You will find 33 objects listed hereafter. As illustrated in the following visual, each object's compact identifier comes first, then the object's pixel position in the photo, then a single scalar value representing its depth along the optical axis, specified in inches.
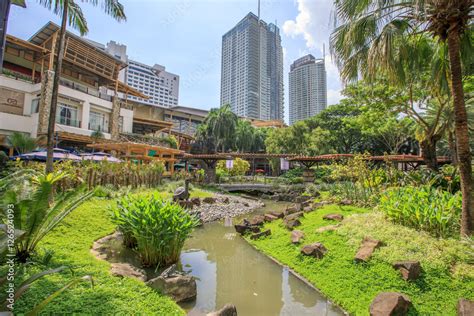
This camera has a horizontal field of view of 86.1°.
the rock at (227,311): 129.0
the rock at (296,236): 253.4
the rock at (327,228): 260.8
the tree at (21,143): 628.7
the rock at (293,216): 331.9
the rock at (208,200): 537.3
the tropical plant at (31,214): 149.5
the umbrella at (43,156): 513.0
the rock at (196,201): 495.0
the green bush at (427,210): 206.1
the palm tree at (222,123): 1221.7
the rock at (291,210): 390.7
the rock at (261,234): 300.7
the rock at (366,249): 191.8
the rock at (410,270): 162.6
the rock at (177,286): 152.8
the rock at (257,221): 345.7
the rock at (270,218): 362.3
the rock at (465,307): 124.4
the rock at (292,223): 305.1
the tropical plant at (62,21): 292.5
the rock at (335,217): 293.3
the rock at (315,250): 216.7
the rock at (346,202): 377.8
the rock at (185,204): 437.4
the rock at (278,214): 374.1
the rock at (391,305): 134.6
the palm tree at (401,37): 195.0
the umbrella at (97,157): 599.8
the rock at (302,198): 607.8
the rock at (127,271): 161.9
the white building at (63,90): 746.2
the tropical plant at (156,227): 193.5
